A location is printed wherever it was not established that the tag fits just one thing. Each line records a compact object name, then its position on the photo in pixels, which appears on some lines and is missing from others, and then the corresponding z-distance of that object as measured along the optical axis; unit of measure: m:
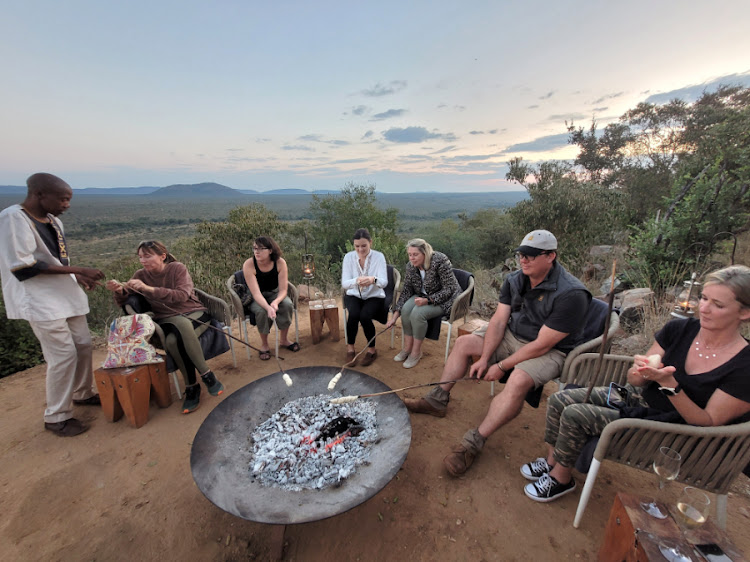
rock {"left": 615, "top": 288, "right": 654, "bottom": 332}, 3.99
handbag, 2.61
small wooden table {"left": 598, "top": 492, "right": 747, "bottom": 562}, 1.23
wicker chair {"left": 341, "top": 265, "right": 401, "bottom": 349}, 3.82
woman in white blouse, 3.59
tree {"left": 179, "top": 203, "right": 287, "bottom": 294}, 10.49
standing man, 2.23
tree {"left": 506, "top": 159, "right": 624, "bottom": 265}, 8.25
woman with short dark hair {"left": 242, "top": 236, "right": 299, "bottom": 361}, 3.41
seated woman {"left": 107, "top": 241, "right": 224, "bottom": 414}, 2.81
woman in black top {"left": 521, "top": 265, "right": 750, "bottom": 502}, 1.44
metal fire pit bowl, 1.52
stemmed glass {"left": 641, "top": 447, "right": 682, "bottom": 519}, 1.36
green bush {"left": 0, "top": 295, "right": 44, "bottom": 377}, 3.51
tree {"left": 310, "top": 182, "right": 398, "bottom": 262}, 19.02
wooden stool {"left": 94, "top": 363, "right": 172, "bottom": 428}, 2.55
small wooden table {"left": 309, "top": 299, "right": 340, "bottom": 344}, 3.97
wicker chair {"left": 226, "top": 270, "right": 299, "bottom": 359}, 3.47
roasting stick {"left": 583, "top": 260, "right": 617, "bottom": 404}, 1.31
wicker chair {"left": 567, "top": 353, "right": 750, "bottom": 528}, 1.42
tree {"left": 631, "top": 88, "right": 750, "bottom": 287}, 4.61
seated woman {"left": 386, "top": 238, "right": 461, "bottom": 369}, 3.26
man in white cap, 2.16
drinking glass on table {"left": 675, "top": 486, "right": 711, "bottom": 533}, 1.27
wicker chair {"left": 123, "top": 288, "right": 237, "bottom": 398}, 3.33
